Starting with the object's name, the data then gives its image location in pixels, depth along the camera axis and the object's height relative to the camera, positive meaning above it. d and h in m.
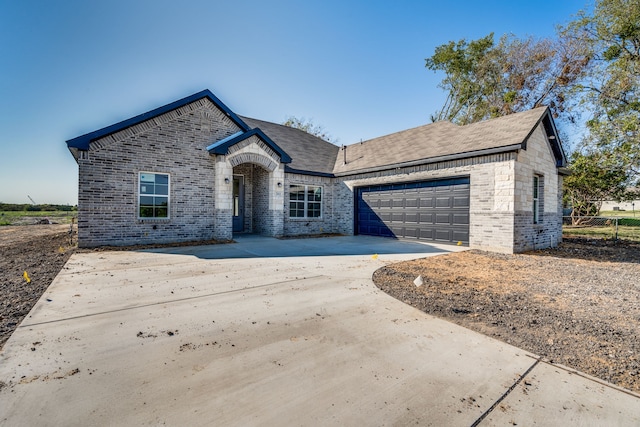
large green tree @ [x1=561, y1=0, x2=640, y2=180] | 16.67 +9.08
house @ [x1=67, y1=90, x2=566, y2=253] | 9.47 +1.18
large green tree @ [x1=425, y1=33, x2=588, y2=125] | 22.30 +12.04
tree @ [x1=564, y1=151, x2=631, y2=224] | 17.30 +2.46
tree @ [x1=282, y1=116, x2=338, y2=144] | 34.91 +10.82
